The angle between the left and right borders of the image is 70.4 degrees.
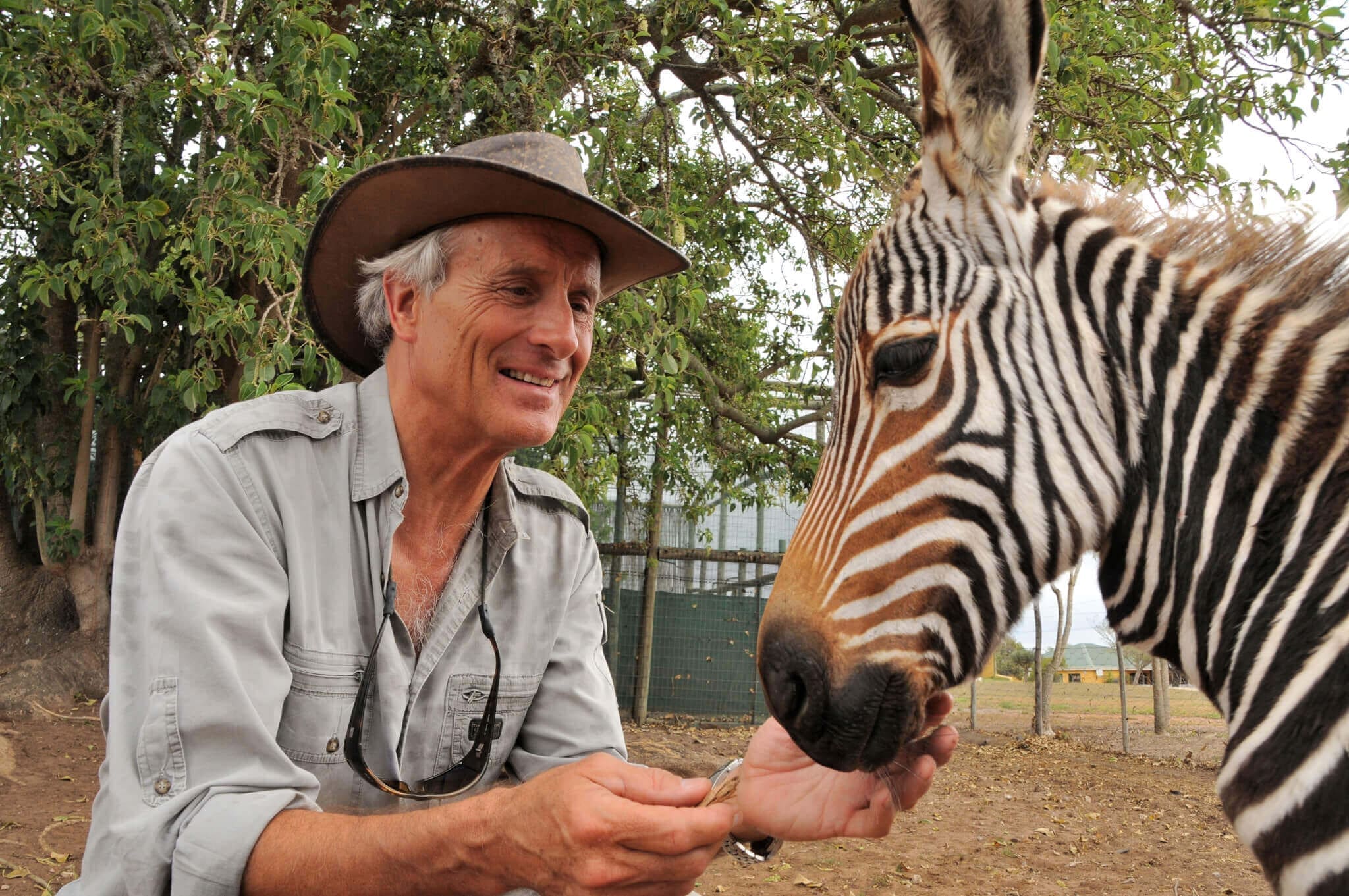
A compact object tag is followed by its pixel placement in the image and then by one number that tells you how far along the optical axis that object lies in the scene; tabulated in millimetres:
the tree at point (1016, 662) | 26031
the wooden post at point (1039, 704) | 12112
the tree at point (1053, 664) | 12414
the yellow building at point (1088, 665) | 25688
